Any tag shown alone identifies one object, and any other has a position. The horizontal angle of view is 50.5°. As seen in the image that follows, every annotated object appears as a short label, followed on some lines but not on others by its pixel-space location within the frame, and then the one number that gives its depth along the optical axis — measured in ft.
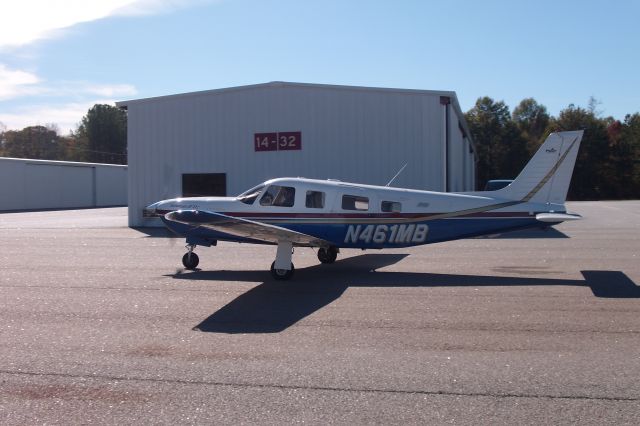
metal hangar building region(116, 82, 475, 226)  84.07
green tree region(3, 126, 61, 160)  366.63
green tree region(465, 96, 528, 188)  255.70
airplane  42.42
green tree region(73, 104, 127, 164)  351.13
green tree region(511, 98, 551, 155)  267.80
